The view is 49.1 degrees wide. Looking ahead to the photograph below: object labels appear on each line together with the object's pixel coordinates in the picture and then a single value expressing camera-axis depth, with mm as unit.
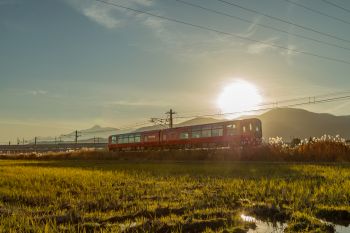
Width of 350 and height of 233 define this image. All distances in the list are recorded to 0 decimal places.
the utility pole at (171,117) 73462
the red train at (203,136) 39406
